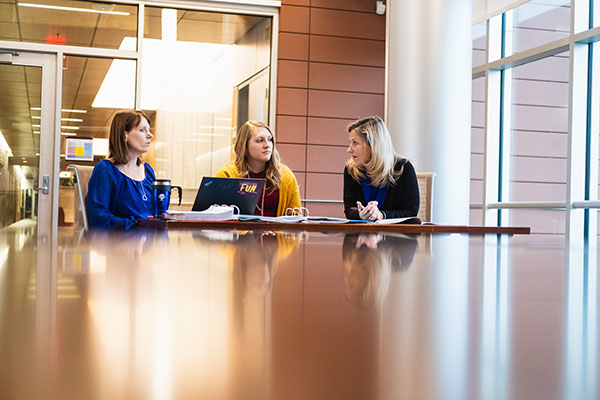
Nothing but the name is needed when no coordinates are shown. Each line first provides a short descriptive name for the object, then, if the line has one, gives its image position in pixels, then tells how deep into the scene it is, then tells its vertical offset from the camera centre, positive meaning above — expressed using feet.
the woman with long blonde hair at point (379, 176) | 10.73 +0.40
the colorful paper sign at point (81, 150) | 19.49 +1.27
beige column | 16.99 +2.73
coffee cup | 7.58 +0.00
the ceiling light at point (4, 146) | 18.79 +1.30
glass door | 18.97 +1.58
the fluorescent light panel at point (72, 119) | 19.65 +2.20
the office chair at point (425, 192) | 12.80 +0.18
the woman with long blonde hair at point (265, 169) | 11.06 +0.50
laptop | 7.51 +0.05
